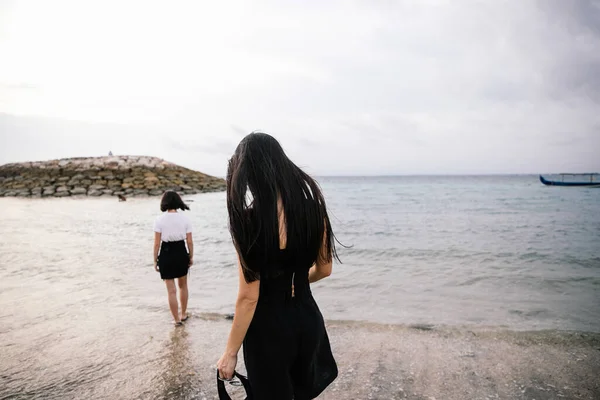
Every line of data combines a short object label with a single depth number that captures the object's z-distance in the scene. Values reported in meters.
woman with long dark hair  1.82
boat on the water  54.62
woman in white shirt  5.18
